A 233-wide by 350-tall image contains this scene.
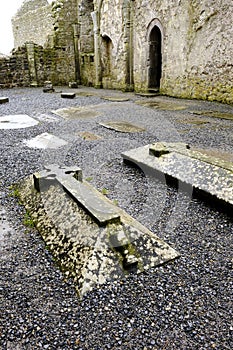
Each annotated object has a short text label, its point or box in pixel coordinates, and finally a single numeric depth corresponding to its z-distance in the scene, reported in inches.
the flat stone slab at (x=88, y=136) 164.6
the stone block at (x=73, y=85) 477.4
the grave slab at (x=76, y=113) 229.1
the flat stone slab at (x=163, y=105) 246.9
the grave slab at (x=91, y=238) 58.6
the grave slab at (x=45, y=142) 151.6
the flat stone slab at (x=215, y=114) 205.8
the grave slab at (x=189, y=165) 85.6
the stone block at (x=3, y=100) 307.9
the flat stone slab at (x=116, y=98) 310.1
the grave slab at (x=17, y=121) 200.1
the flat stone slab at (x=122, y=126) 179.5
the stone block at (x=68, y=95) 331.9
